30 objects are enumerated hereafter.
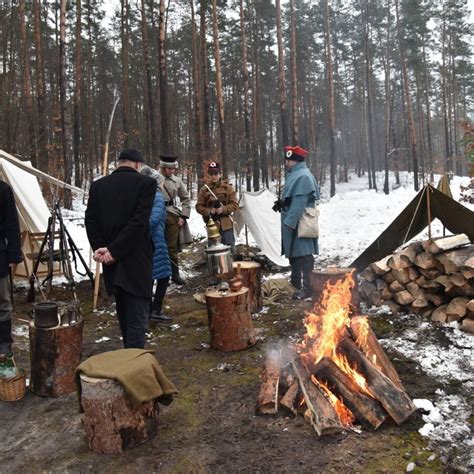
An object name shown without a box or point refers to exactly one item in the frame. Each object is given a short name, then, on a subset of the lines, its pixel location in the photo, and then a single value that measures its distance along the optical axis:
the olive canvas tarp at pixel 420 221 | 5.26
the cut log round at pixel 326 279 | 4.86
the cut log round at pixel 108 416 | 2.62
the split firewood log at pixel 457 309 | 4.68
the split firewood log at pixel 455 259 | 4.70
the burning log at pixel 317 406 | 2.71
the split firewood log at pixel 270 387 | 3.01
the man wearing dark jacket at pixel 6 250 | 4.04
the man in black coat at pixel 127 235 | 3.34
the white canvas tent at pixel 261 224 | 8.37
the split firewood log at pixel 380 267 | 5.48
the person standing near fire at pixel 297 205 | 5.77
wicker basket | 3.41
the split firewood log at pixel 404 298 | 5.22
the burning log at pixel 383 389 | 2.82
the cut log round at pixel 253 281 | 5.54
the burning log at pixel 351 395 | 2.81
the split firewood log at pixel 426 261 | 5.05
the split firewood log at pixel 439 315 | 4.81
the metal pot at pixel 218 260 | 4.67
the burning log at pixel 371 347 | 3.27
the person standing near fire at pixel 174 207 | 6.42
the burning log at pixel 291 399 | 2.99
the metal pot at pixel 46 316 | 3.48
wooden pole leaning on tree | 6.24
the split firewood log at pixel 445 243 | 4.94
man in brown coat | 7.01
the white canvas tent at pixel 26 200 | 7.21
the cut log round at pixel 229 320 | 4.30
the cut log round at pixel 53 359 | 3.46
